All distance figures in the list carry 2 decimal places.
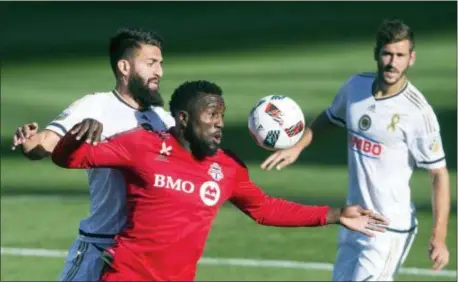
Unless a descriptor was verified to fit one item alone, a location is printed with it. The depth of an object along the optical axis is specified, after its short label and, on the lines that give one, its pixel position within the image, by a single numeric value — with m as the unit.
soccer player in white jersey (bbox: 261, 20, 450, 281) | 20.64
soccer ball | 19.73
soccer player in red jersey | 16.84
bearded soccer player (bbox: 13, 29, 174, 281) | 18.40
